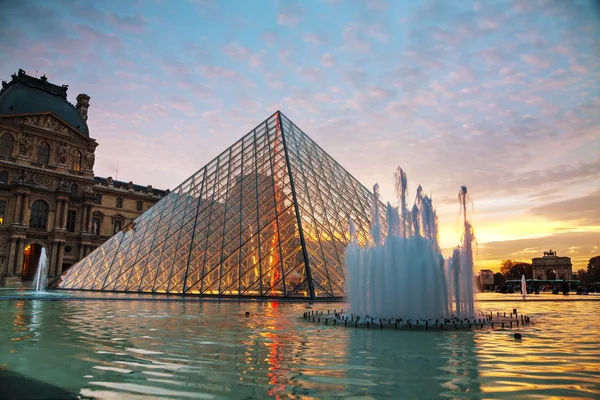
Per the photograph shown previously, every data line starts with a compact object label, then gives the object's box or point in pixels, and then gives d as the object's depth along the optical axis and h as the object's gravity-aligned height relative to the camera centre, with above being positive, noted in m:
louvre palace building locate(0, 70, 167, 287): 48.00 +10.51
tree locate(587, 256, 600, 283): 127.06 +3.97
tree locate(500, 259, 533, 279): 141.62 +3.95
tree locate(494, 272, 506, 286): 139.59 +1.13
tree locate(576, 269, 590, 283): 141.25 +2.44
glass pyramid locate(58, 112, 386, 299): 22.20 +2.76
